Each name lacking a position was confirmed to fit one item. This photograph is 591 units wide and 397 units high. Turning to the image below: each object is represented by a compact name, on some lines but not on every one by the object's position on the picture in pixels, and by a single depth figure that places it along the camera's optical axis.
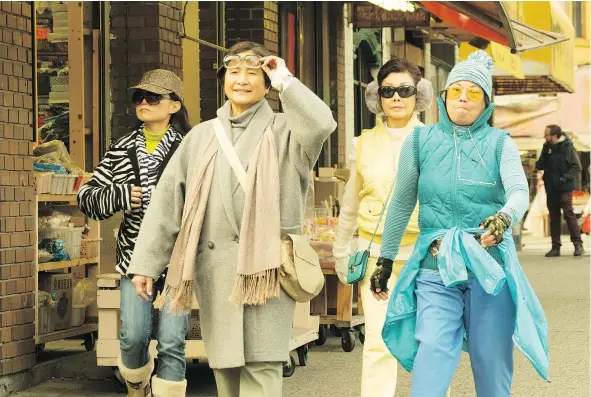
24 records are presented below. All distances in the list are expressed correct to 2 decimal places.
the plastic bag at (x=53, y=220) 11.64
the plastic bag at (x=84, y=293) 11.93
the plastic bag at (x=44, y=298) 11.22
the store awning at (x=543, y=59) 30.18
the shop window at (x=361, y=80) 24.35
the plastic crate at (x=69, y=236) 11.69
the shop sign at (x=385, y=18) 20.55
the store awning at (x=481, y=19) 14.48
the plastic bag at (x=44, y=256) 11.36
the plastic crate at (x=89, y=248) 12.30
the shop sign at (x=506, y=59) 21.13
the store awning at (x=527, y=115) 47.43
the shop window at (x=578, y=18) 57.87
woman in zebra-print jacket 8.53
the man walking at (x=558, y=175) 26.92
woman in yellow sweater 8.59
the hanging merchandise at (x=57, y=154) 11.71
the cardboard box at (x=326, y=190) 16.75
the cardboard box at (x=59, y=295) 11.45
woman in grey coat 6.63
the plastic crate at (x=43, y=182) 11.13
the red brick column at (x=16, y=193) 10.33
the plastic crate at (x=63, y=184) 11.42
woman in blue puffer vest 6.86
